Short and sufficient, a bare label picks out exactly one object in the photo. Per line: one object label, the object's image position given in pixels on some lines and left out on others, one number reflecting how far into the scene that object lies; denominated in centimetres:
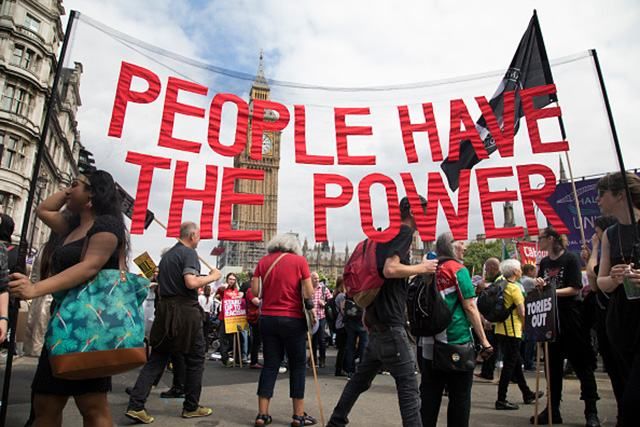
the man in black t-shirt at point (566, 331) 471
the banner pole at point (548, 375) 443
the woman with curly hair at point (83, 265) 243
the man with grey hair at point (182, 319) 476
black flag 473
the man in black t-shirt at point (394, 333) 349
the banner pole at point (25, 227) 260
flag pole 440
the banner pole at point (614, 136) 297
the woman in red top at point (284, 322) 446
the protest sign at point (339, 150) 429
